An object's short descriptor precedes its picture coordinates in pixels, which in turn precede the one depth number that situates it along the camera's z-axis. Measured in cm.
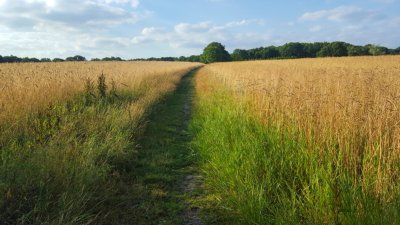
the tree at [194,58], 13627
